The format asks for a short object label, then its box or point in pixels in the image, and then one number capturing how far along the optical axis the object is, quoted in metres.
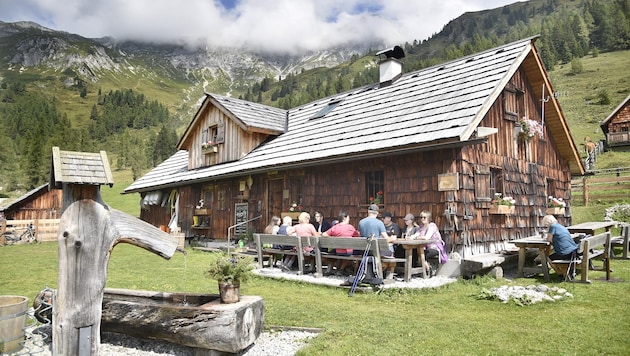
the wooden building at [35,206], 27.00
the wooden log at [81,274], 4.35
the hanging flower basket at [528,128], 13.48
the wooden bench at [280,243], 10.48
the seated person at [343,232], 10.23
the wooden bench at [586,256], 8.70
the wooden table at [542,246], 9.14
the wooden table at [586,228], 10.75
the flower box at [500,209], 11.46
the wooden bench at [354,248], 8.73
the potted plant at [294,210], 14.32
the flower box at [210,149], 19.20
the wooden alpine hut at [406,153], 10.82
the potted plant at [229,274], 5.37
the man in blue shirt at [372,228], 9.51
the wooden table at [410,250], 8.95
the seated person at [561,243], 8.95
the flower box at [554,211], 14.52
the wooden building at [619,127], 38.22
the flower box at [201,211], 18.91
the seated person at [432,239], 9.91
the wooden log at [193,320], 4.95
